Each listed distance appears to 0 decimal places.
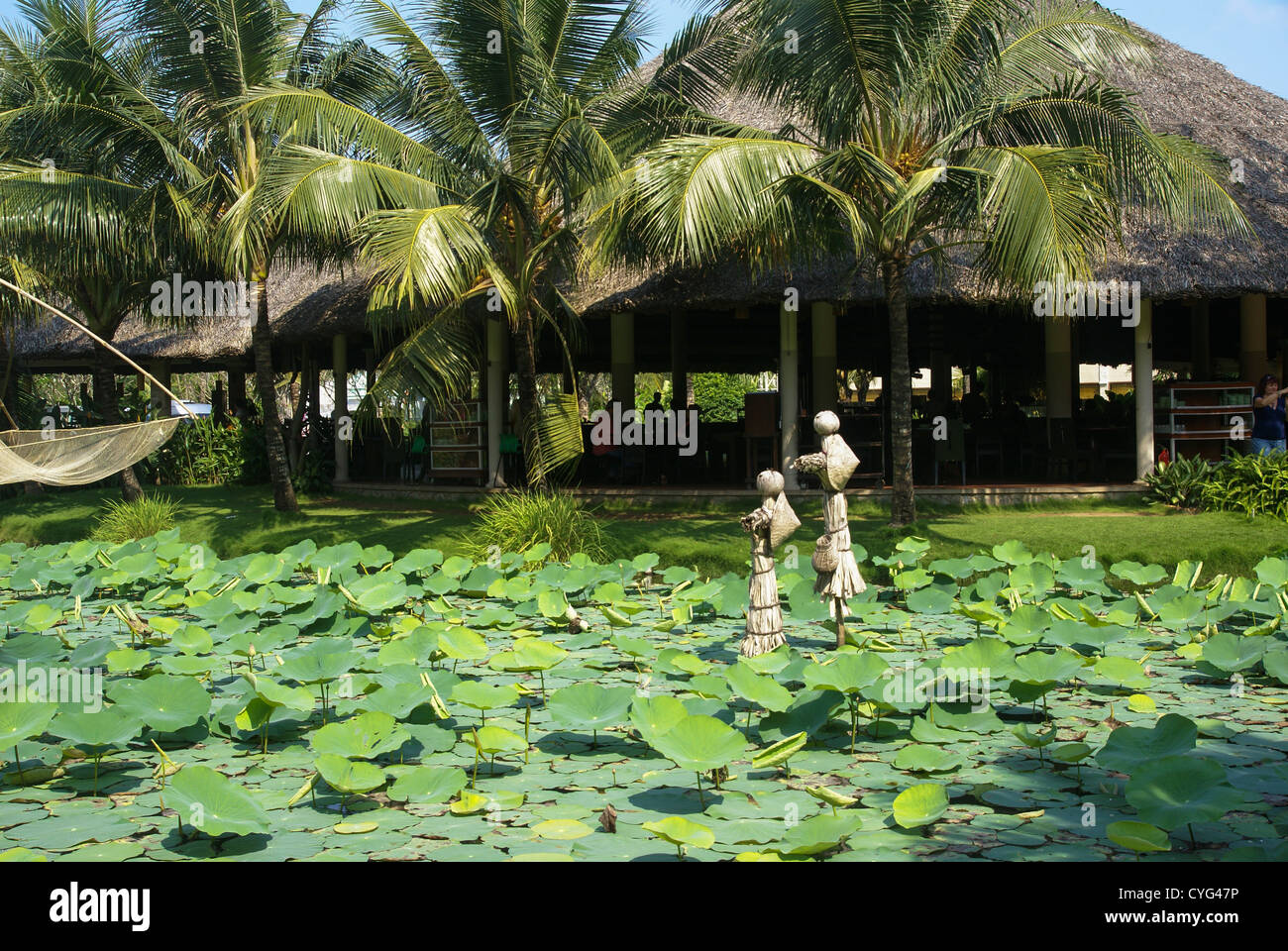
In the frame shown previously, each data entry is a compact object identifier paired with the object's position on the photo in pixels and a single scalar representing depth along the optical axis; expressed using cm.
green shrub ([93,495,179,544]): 1153
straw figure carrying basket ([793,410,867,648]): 623
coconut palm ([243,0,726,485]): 947
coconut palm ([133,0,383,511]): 1126
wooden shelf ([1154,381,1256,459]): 1212
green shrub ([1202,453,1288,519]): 1020
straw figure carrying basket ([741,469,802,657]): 579
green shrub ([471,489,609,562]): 960
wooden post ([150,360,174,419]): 1741
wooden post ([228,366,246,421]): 2016
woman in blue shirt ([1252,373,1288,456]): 1120
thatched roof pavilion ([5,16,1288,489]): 1155
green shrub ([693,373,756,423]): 2847
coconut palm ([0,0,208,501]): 1116
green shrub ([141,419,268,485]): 1764
